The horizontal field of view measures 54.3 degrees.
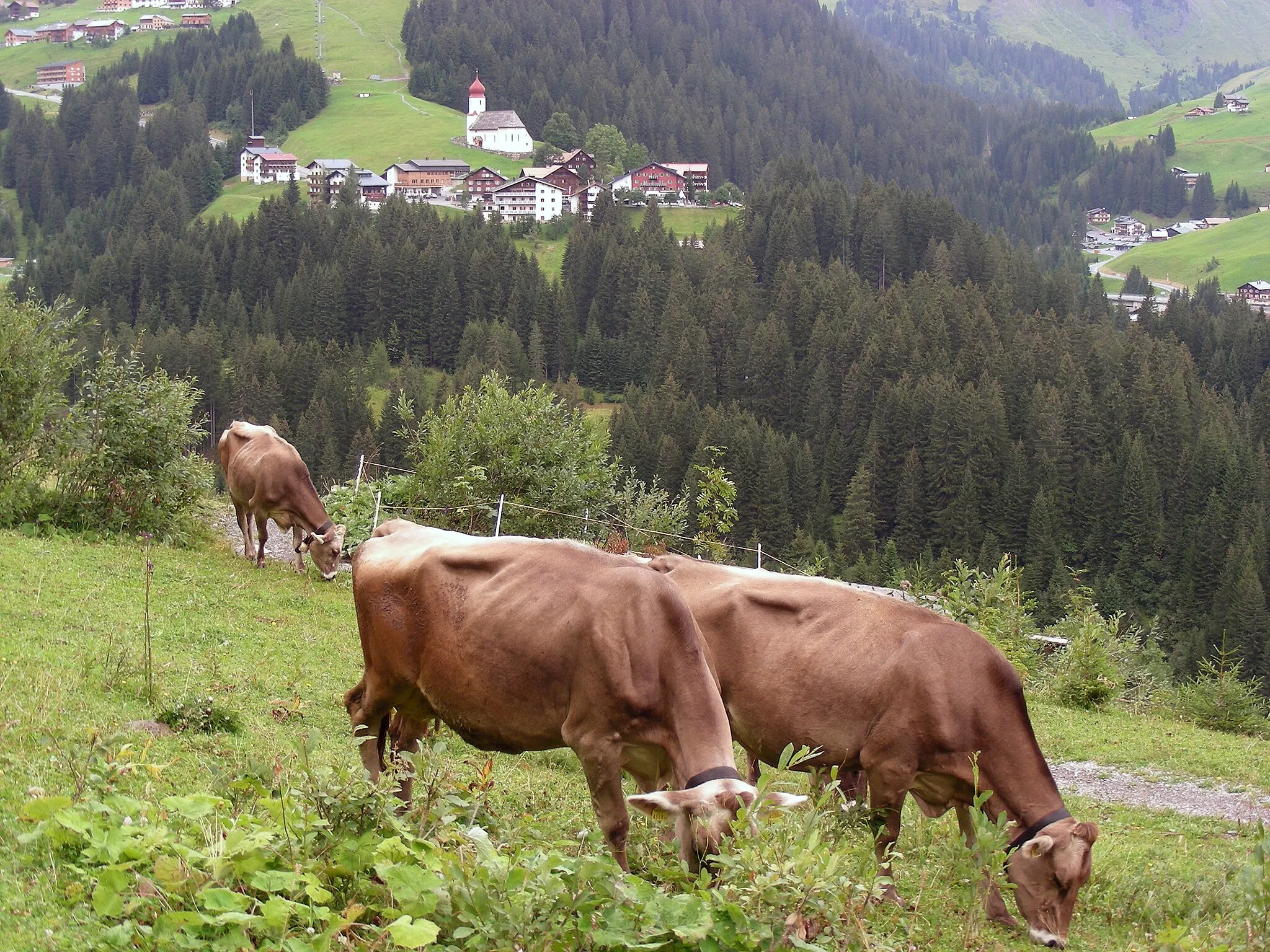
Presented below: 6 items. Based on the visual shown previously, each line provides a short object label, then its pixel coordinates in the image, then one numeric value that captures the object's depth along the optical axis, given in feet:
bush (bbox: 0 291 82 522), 64.49
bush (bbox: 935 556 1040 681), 76.69
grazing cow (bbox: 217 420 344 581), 69.36
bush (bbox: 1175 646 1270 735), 74.74
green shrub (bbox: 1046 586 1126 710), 71.67
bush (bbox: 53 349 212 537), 67.05
